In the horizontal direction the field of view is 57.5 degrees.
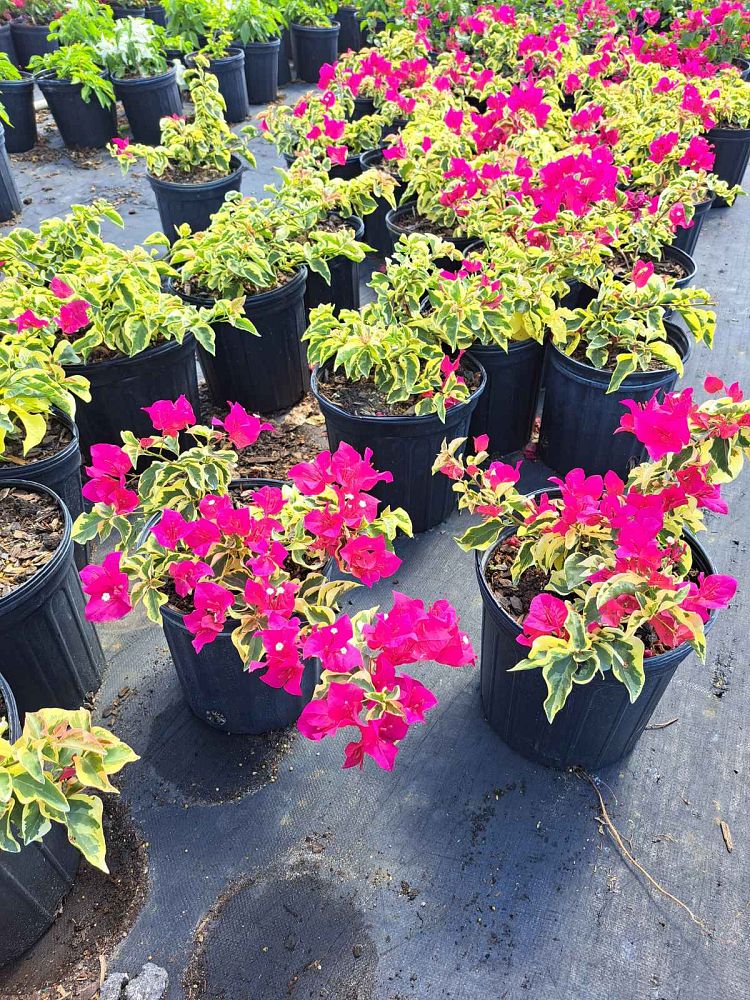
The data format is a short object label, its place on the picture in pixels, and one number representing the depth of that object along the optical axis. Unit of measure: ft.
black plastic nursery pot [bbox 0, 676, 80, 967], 4.90
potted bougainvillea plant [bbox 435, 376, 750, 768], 4.91
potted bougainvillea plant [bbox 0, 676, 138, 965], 4.25
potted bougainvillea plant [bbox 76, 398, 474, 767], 4.74
